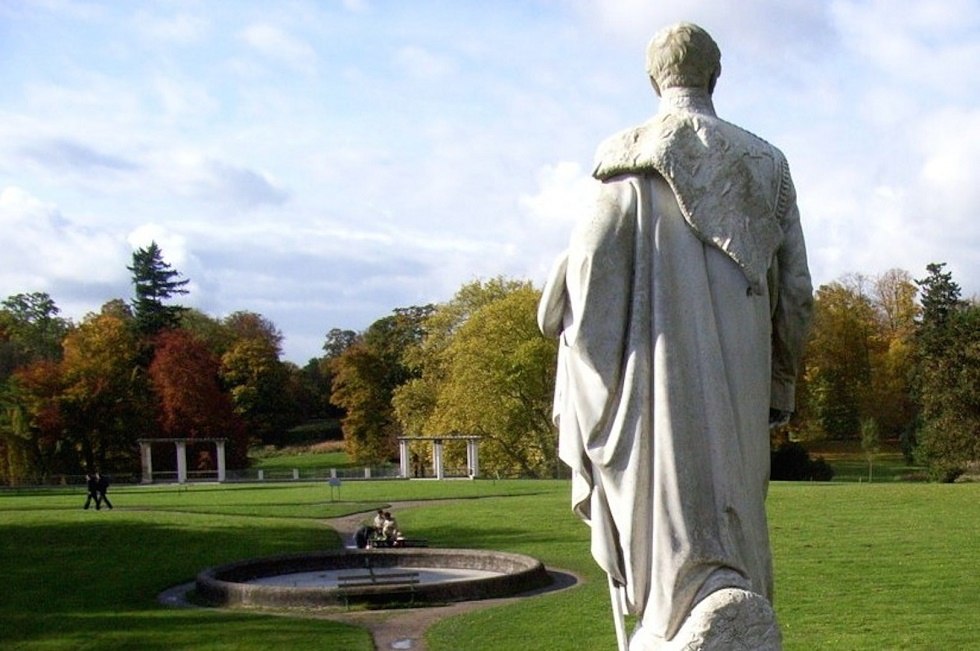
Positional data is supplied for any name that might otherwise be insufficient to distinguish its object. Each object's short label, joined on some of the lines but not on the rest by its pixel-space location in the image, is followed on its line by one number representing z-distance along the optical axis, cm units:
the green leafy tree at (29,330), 7256
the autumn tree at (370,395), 7369
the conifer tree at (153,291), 8019
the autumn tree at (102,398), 6384
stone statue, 397
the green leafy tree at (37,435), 5688
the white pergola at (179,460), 5731
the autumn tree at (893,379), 6212
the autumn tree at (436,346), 5959
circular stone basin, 1711
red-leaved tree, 6694
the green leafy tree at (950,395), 4719
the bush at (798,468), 5066
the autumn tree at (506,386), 5122
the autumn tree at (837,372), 6269
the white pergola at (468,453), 5241
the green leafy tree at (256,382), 7988
